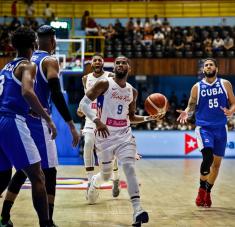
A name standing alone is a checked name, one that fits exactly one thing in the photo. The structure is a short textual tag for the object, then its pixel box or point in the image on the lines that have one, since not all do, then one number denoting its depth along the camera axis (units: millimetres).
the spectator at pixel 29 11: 25383
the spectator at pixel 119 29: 23953
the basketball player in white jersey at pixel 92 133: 8250
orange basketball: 6957
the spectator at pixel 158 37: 23516
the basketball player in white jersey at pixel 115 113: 6173
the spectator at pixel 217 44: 23172
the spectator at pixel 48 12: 24998
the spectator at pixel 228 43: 23156
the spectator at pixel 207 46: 22845
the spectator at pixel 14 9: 25391
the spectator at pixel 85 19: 24364
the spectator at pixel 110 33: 23672
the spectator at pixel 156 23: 24478
